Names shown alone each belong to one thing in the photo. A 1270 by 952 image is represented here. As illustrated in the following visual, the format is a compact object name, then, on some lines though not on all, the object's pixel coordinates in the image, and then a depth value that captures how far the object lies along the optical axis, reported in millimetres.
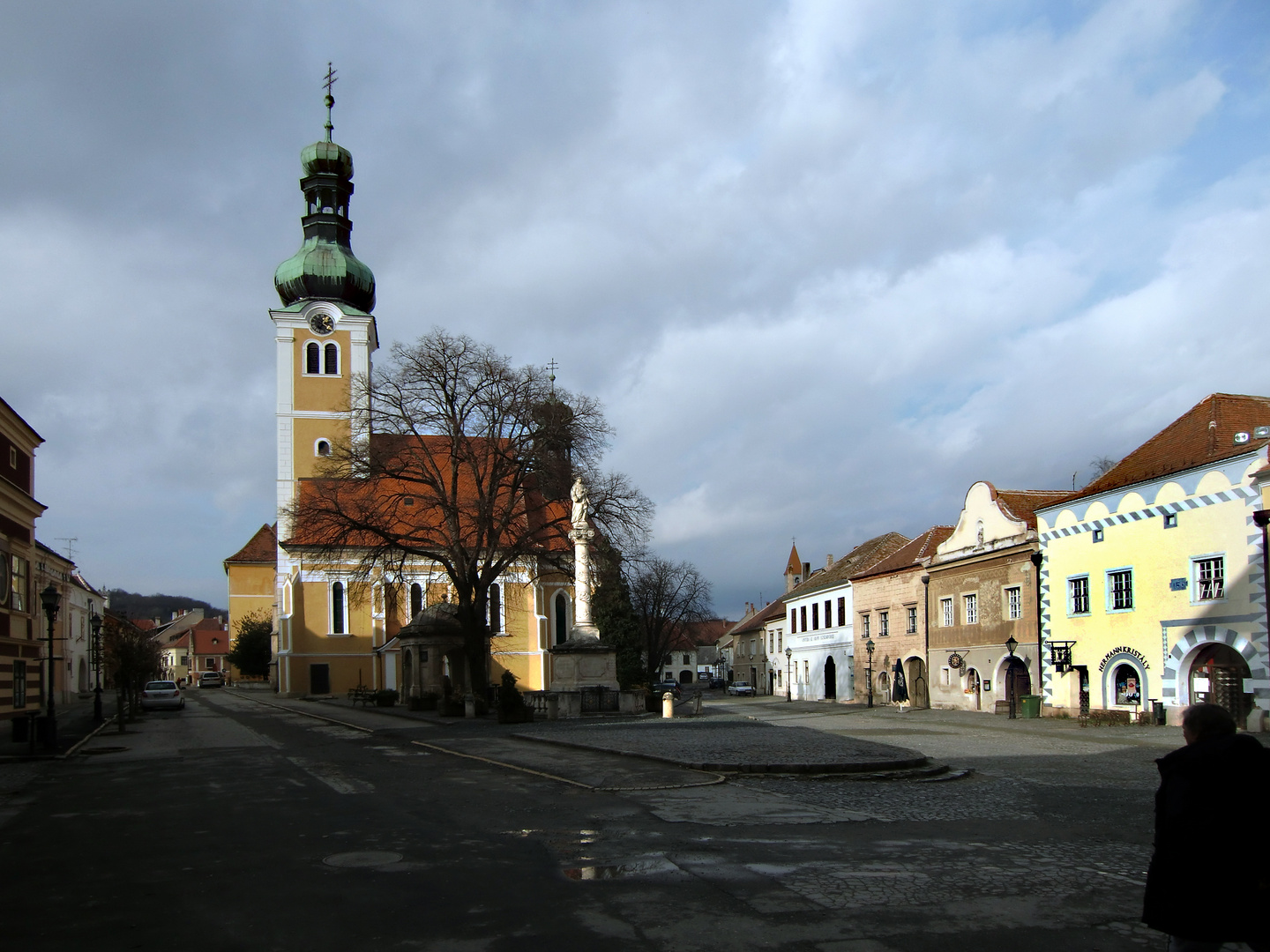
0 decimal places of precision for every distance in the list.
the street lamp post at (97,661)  35250
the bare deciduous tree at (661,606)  72625
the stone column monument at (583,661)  33656
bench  47272
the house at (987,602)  34219
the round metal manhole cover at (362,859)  9023
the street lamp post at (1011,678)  35312
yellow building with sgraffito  25141
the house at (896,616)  41938
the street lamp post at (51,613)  22562
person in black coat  4465
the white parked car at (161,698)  43906
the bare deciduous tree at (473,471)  33750
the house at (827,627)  51000
